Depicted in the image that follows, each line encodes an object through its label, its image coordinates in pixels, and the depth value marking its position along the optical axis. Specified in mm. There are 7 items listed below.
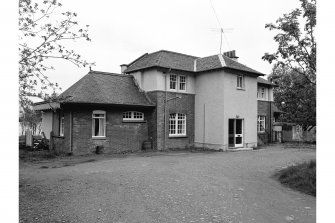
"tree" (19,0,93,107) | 6594
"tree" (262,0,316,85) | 9767
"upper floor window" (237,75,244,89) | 22703
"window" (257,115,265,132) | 28297
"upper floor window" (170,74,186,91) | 22152
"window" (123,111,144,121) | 20469
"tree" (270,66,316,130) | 11109
